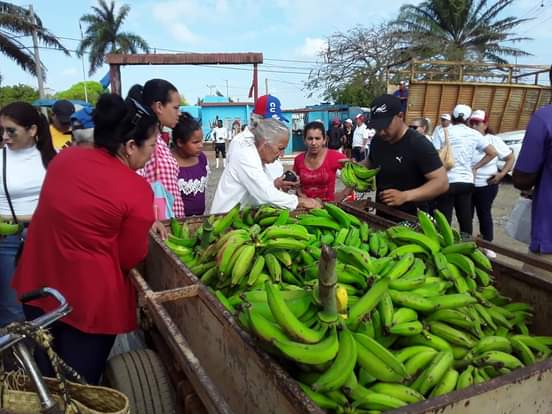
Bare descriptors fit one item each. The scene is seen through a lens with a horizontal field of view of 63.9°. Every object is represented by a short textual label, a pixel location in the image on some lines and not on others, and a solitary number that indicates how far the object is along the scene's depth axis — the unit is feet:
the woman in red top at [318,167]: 14.90
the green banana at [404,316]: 5.42
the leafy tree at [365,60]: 85.25
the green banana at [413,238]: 7.61
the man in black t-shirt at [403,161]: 11.37
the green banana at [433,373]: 4.93
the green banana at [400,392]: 4.64
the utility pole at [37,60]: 83.60
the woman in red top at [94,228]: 6.95
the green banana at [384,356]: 4.68
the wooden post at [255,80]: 44.76
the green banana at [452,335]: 5.64
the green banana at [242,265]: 6.91
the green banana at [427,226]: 8.11
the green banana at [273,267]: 6.91
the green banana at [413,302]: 5.70
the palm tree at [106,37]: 137.18
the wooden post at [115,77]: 43.09
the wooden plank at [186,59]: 41.83
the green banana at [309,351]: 4.35
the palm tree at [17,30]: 78.02
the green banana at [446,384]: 4.85
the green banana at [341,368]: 4.42
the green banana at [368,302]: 5.09
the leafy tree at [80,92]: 150.19
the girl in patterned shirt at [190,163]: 14.14
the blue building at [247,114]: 89.35
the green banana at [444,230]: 7.94
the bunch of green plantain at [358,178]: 12.77
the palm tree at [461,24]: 92.38
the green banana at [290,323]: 4.53
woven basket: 5.71
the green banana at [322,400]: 4.59
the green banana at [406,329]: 5.29
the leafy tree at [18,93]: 111.96
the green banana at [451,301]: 5.84
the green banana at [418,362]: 5.16
